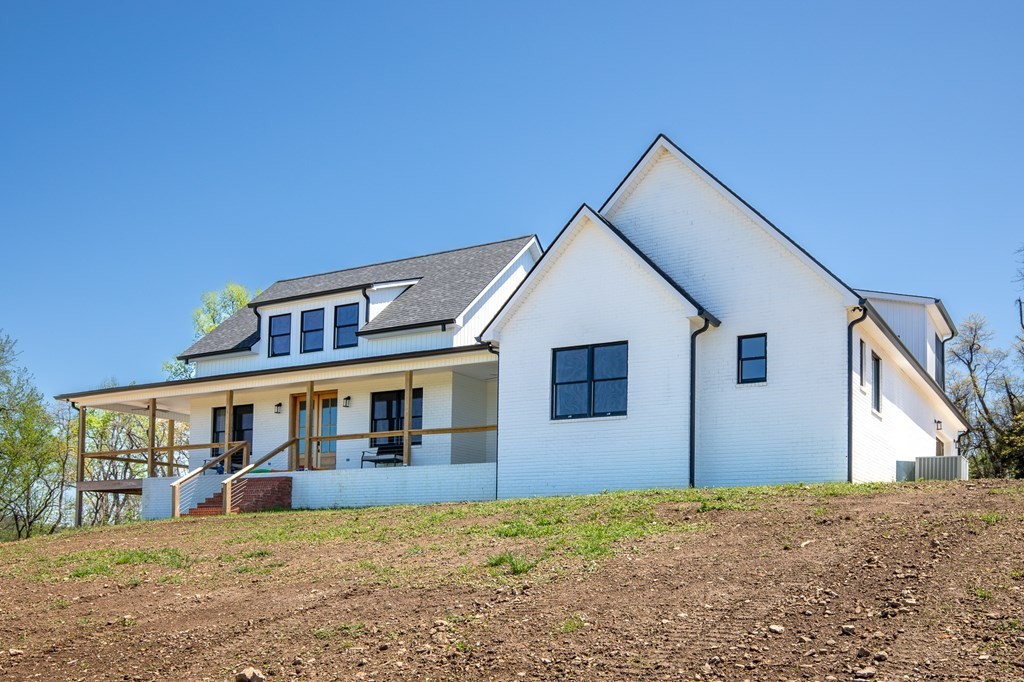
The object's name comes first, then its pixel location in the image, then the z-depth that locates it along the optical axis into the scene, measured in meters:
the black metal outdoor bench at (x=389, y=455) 28.53
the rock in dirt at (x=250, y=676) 11.14
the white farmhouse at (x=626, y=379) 21.31
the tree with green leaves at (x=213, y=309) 55.94
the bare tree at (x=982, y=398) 44.25
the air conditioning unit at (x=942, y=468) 23.20
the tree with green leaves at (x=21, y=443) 42.56
